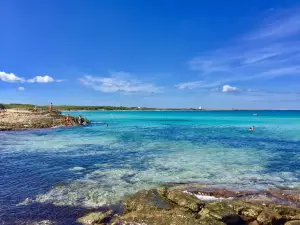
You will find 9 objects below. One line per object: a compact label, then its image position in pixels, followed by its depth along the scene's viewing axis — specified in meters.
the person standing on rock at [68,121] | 62.30
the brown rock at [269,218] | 10.93
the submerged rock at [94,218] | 10.96
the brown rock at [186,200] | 11.95
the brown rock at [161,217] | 10.23
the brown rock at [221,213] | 10.80
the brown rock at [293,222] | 10.40
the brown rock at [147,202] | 11.77
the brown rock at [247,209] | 11.48
